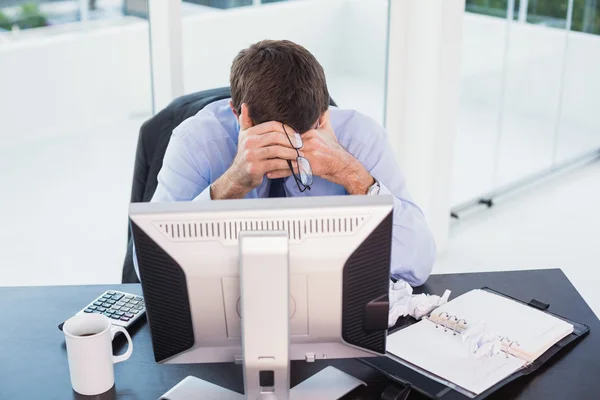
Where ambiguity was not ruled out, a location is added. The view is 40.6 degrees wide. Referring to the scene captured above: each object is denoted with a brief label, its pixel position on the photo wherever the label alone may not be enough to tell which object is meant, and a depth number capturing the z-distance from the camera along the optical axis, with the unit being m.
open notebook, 1.44
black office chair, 2.08
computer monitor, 1.27
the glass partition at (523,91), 3.82
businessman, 1.65
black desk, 1.43
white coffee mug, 1.38
